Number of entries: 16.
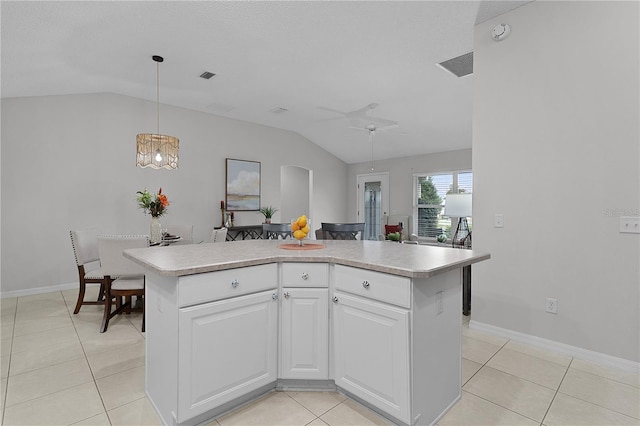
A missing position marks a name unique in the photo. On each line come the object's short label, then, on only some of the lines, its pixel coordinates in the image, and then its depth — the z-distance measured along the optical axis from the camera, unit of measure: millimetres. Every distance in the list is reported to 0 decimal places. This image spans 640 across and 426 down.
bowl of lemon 2217
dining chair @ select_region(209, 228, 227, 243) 3801
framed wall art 5898
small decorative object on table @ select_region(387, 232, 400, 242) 4387
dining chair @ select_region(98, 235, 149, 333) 2955
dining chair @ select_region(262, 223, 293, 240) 3450
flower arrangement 3445
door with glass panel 7801
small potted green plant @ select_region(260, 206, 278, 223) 6047
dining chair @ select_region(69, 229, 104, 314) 3316
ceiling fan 5188
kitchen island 1577
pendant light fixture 3398
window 6625
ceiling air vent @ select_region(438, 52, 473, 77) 3631
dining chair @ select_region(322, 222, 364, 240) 3523
